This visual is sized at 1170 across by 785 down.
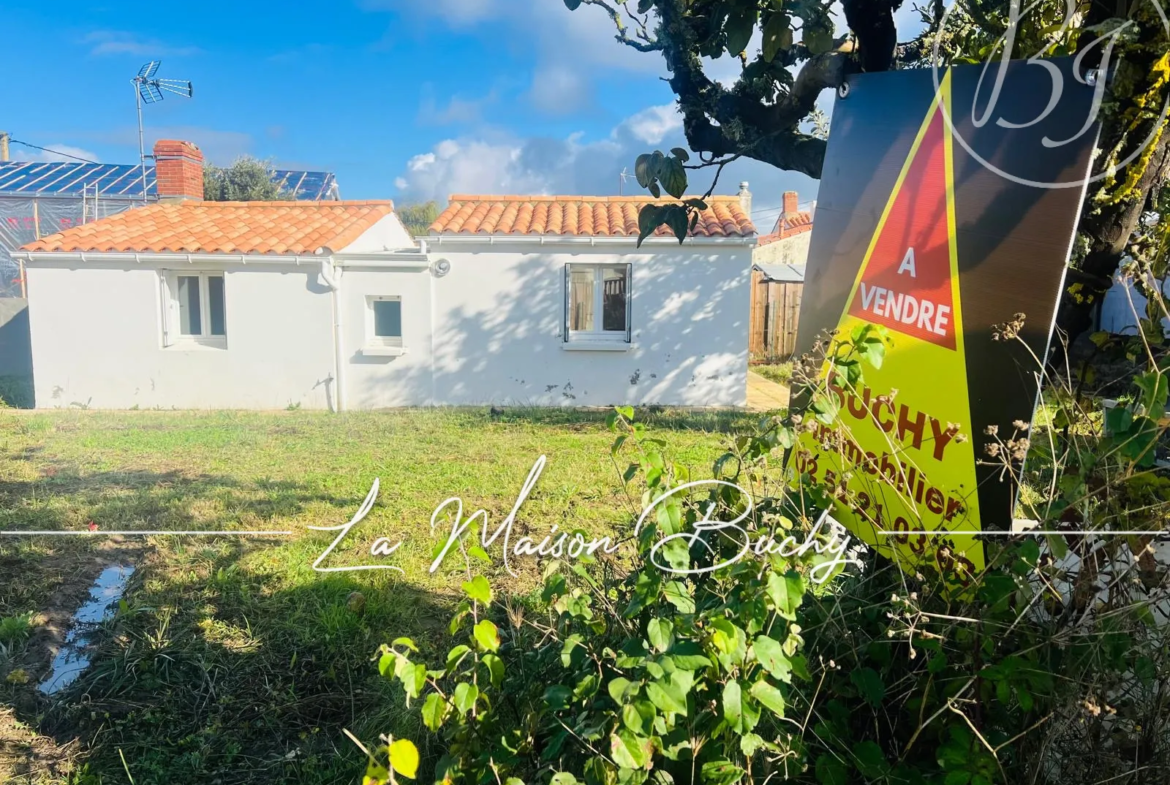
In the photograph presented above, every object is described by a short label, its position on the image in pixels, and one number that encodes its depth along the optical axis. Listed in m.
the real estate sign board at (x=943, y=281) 1.29
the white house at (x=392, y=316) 9.55
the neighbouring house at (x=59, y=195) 10.98
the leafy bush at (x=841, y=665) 1.37
